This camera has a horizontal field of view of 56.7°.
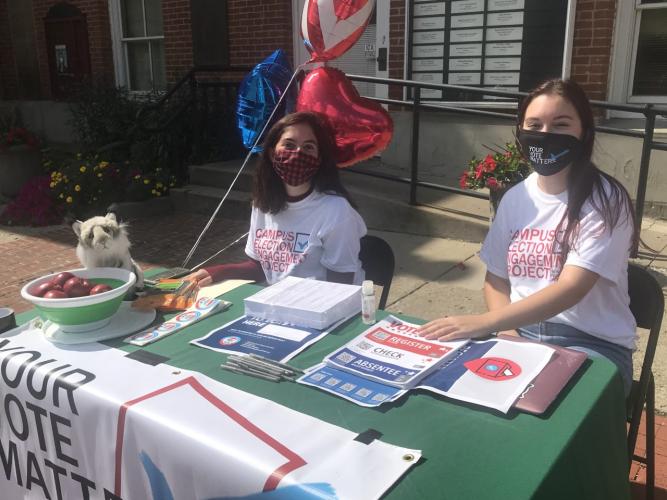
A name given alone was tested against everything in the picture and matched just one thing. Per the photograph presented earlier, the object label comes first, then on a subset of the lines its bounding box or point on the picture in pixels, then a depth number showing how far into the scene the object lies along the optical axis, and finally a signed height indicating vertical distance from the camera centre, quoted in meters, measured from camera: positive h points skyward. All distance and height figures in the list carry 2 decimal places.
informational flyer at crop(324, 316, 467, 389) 1.57 -0.72
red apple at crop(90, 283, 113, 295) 1.87 -0.61
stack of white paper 1.89 -0.68
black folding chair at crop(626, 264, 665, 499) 2.05 -0.88
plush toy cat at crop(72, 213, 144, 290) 2.11 -0.55
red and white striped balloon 3.06 +0.27
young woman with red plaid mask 2.50 -0.53
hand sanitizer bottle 1.90 -0.66
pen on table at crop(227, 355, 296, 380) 1.59 -0.73
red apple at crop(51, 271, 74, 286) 1.90 -0.59
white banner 1.24 -0.76
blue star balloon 3.53 -0.09
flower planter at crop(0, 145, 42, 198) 8.51 -1.17
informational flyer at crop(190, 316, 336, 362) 1.74 -0.73
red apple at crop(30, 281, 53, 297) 1.84 -0.60
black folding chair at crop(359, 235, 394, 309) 2.71 -0.77
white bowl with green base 1.78 -0.65
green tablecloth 1.19 -0.74
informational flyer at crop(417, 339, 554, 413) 1.45 -0.71
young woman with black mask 1.96 -0.51
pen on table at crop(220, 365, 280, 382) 1.58 -0.73
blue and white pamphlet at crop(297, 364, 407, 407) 1.47 -0.73
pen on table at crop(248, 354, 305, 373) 1.61 -0.72
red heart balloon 3.05 -0.16
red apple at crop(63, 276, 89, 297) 1.84 -0.60
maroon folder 1.41 -0.71
